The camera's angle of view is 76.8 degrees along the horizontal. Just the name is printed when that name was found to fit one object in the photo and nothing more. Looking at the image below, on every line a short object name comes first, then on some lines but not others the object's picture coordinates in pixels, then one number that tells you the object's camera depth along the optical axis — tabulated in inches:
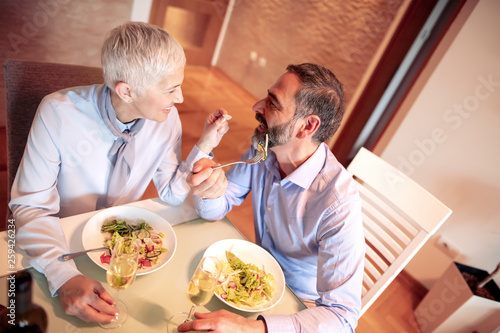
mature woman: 34.0
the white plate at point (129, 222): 37.5
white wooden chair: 52.1
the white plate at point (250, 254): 43.1
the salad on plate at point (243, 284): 38.7
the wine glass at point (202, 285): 32.1
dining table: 31.3
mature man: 42.4
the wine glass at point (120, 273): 31.6
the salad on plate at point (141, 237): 38.8
